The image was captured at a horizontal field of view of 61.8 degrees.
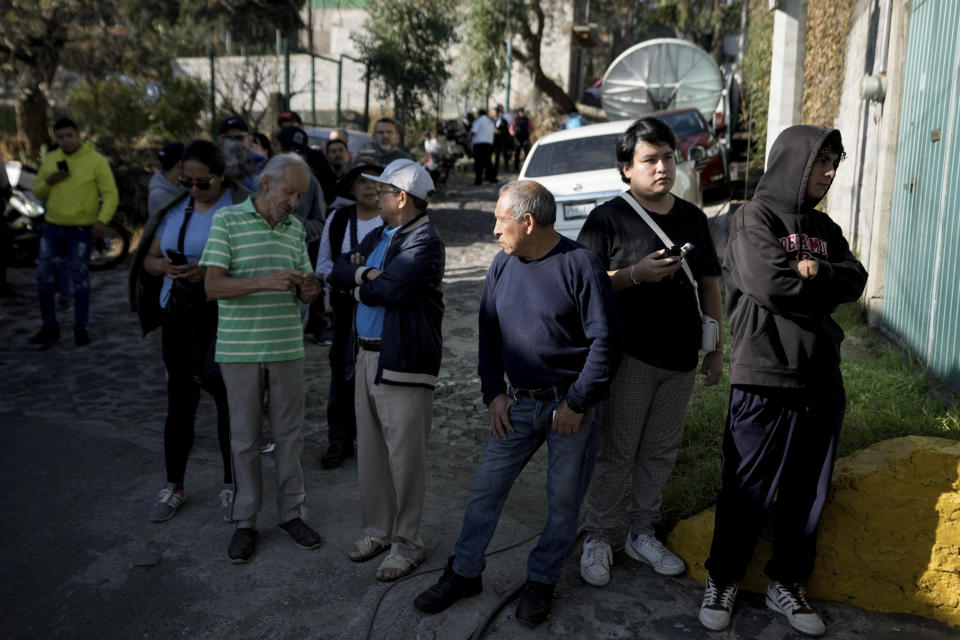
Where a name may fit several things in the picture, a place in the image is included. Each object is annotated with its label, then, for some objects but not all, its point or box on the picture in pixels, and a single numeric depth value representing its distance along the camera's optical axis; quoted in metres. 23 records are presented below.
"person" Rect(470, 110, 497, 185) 18.89
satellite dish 17.92
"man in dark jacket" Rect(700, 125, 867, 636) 3.04
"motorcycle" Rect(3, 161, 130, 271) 10.52
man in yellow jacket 7.51
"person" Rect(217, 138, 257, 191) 4.34
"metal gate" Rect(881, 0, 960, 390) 4.80
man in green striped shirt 3.79
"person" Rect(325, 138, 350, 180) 7.47
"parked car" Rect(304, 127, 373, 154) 12.31
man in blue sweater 3.11
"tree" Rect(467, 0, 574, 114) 27.77
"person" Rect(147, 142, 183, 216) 5.03
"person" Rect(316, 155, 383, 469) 4.77
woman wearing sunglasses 4.11
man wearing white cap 3.59
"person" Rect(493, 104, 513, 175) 21.23
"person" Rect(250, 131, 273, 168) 7.14
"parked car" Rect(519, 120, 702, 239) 9.34
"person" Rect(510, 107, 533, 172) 22.54
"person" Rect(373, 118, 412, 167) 7.11
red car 12.51
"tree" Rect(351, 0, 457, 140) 21.17
